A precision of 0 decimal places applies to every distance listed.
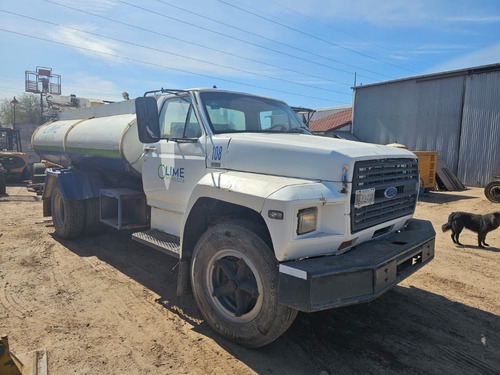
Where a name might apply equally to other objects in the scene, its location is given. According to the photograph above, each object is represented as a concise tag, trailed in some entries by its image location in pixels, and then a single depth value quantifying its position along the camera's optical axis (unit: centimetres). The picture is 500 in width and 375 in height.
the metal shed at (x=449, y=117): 1478
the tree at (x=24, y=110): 4522
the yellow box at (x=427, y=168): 1294
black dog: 651
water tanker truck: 261
